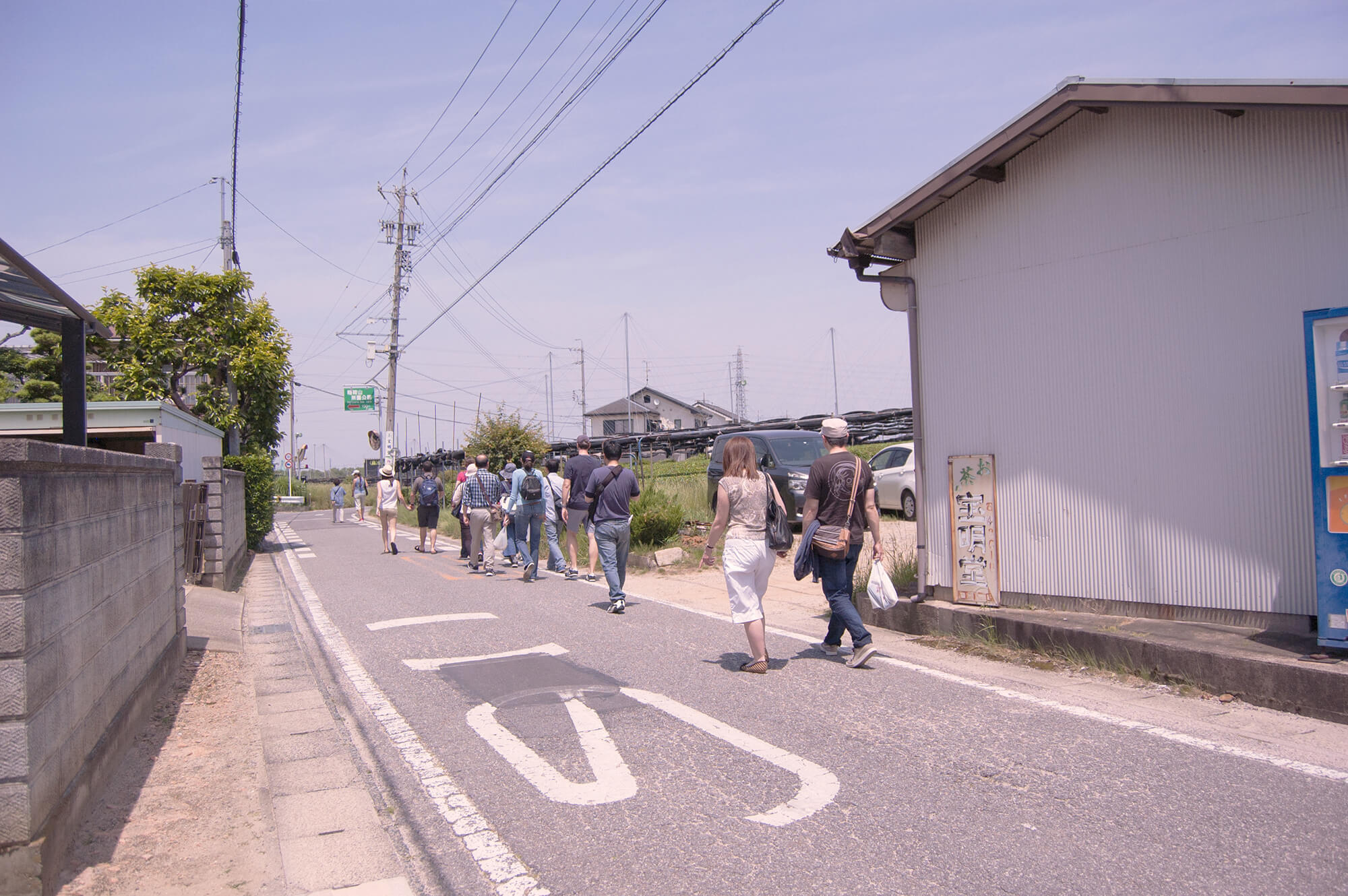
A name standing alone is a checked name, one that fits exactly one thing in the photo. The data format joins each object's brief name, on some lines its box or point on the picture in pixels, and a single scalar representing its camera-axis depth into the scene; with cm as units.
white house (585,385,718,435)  7069
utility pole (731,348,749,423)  8888
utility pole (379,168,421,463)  3409
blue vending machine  542
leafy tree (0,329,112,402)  2928
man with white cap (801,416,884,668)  693
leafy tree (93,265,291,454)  1955
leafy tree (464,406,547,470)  2895
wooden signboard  799
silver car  1636
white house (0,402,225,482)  1277
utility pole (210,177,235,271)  2311
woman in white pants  674
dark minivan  1538
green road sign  3866
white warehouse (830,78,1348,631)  614
